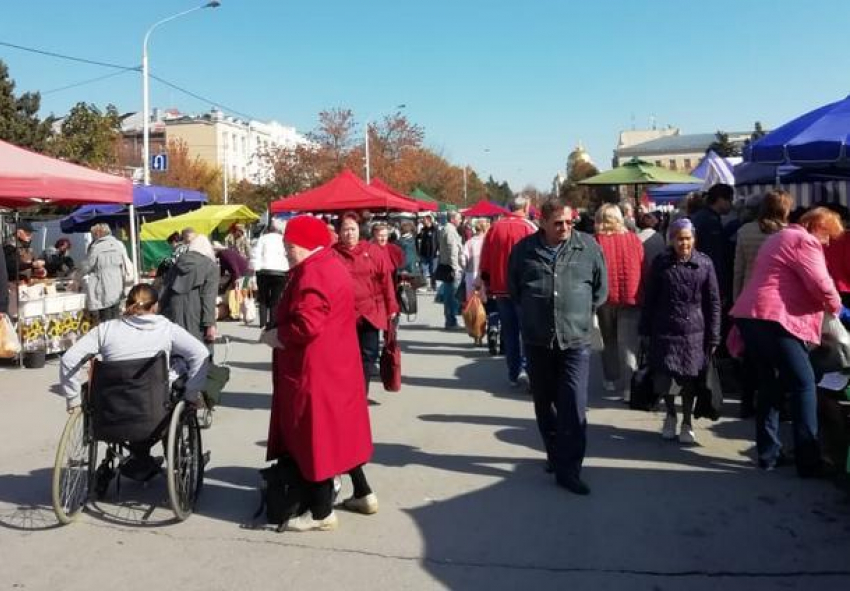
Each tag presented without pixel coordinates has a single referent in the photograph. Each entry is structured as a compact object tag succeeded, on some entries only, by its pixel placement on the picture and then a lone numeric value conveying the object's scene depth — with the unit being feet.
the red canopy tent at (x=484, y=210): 93.15
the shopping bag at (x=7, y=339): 26.16
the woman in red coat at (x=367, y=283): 24.21
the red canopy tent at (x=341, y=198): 44.70
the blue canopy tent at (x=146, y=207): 52.08
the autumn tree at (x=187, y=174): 195.62
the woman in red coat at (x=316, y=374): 14.43
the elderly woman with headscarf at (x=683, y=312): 19.48
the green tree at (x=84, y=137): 116.16
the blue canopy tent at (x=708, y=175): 41.32
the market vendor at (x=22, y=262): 38.04
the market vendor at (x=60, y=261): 59.82
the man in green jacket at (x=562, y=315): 16.92
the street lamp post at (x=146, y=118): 76.59
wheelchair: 15.24
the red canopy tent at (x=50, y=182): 28.96
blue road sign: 82.17
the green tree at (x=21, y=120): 115.24
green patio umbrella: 41.88
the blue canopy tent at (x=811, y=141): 21.20
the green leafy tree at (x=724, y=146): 187.48
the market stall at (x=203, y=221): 68.39
